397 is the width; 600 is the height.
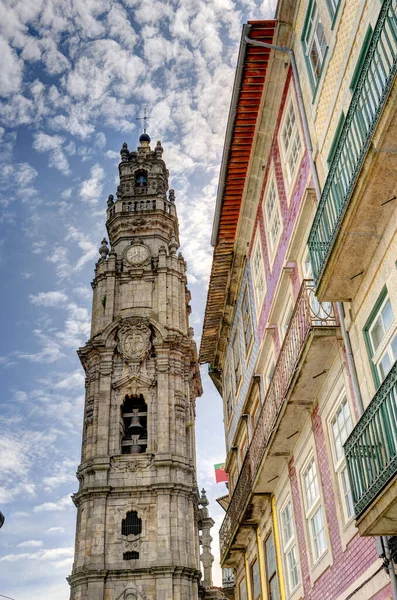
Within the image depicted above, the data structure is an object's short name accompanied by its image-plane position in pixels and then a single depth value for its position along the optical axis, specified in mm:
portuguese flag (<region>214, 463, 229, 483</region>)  26323
